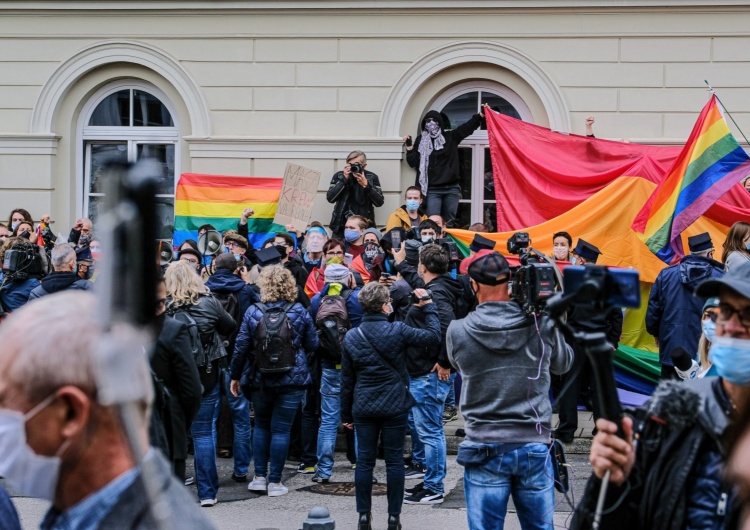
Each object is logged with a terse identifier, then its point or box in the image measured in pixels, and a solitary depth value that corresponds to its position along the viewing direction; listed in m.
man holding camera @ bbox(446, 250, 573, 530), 5.37
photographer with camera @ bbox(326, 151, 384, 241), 13.93
